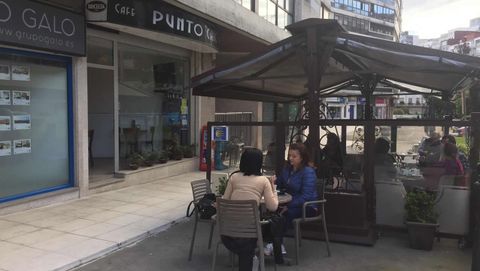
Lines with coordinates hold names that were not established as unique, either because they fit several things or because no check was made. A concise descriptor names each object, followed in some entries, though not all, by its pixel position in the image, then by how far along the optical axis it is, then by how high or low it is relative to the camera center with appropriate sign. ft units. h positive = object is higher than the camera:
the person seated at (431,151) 25.11 -1.86
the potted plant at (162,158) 37.42 -2.85
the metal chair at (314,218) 17.11 -3.64
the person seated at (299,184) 17.66 -2.39
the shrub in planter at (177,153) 39.75 -2.62
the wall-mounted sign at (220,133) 36.63 -0.84
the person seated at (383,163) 22.22 -2.20
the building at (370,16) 277.64 +68.16
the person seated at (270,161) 24.97 -2.12
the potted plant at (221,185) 22.55 -3.10
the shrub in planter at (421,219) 18.75 -3.97
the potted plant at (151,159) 35.86 -2.83
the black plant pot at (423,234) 18.69 -4.50
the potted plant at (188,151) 41.32 -2.54
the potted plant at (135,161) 34.45 -2.87
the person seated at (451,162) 21.43 -1.86
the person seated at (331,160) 21.69 -1.91
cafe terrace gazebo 18.75 +2.42
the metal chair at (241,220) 14.15 -2.98
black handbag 17.75 -3.26
